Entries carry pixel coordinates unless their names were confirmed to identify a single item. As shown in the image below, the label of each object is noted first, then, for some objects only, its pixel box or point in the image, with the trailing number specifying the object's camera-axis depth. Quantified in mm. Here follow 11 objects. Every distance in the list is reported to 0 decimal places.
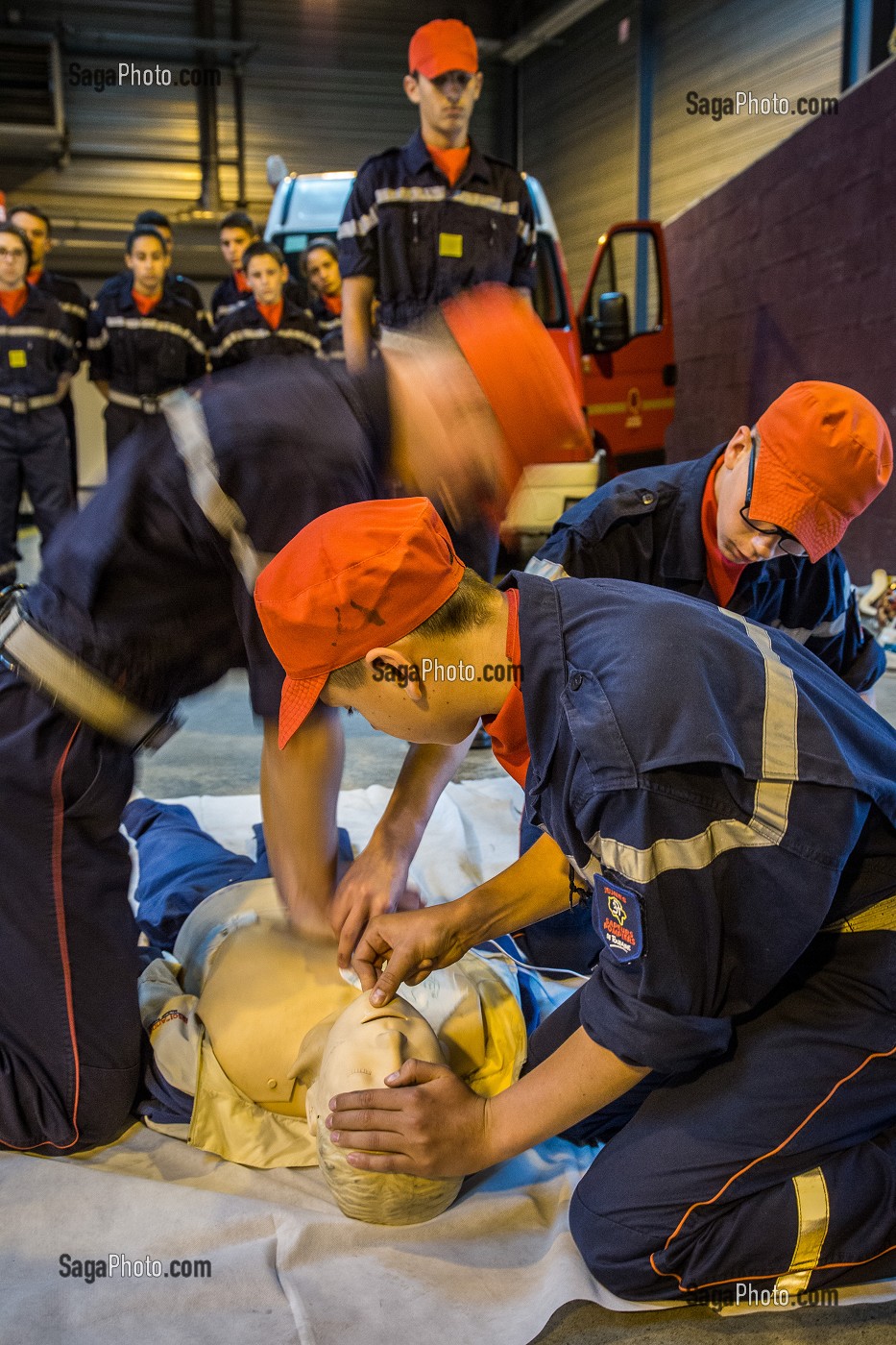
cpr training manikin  1863
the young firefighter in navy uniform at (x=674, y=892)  1309
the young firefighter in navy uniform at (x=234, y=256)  7828
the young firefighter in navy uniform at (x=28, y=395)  6086
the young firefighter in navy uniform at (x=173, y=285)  6520
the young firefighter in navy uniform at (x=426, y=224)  4180
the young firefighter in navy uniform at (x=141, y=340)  6414
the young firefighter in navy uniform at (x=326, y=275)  7098
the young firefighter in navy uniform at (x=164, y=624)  1632
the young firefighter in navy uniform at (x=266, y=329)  6812
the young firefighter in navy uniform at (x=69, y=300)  6496
